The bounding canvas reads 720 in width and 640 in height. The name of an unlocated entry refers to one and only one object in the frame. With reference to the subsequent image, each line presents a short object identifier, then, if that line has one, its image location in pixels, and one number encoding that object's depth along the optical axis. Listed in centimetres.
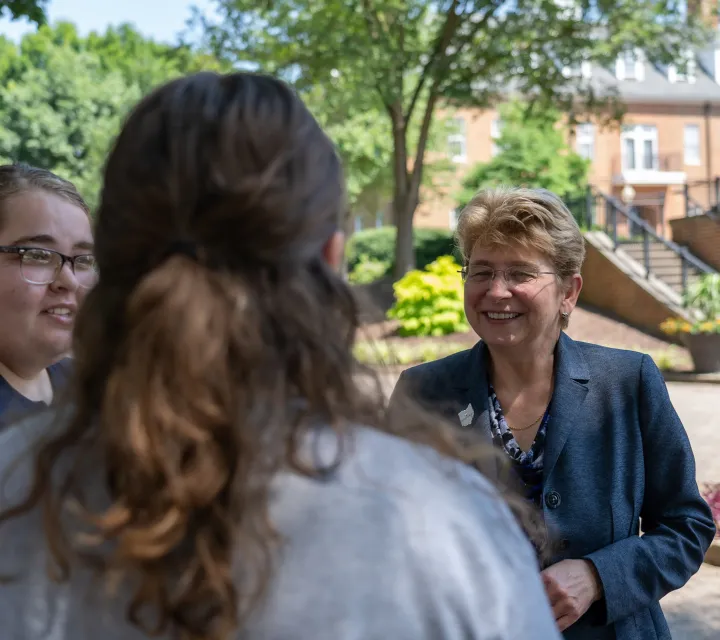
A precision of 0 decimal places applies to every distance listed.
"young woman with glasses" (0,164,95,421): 240
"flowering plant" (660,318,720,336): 1494
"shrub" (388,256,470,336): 1998
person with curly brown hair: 97
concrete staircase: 2072
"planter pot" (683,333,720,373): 1489
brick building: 4806
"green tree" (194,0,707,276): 1928
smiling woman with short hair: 233
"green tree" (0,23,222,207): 3784
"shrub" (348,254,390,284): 3097
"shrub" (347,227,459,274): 3023
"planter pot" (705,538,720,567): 598
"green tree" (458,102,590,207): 3600
